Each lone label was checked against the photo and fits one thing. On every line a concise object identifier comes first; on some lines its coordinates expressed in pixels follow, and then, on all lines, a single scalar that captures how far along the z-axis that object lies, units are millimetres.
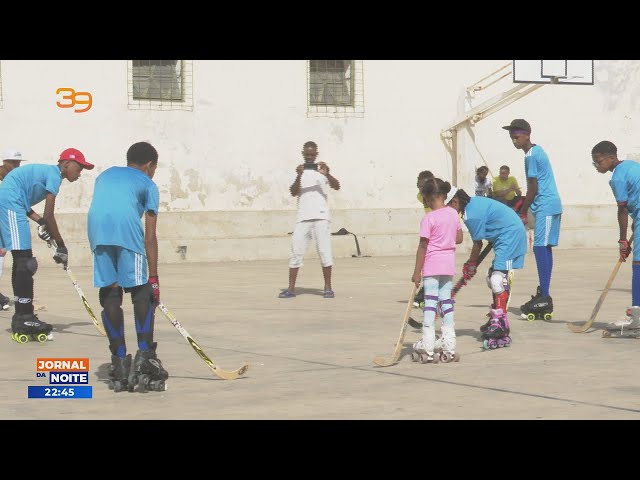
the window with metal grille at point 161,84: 22219
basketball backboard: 23469
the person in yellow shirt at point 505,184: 24169
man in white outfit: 14977
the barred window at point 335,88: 23906
